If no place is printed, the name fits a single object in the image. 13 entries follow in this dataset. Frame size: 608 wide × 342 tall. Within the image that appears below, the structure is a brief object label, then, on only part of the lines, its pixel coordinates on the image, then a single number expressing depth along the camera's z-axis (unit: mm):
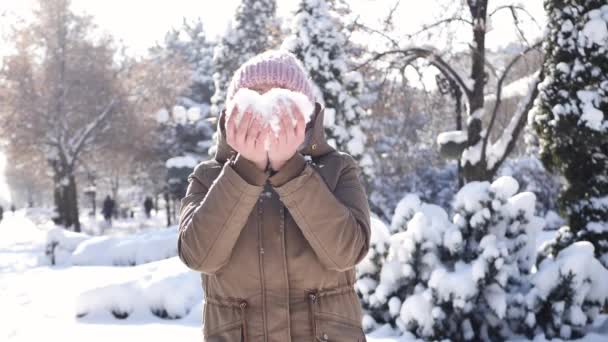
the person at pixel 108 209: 32875
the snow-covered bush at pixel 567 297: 5418
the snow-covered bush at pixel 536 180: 18516
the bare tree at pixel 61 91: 25047
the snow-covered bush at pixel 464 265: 5453
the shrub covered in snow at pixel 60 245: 15541
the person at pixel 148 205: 39281
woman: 1618
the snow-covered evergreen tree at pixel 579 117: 6789
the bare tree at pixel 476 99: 9953
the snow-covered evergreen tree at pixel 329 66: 14289
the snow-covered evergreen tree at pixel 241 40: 27747
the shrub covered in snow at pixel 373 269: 6133
